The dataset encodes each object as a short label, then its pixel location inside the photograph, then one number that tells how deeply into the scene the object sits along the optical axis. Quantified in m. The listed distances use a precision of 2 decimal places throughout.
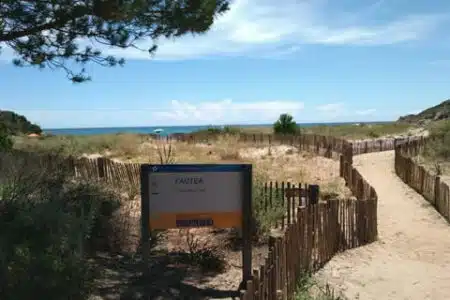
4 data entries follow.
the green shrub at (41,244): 4.32
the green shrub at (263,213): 7.99
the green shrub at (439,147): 22.17
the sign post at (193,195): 6.01
